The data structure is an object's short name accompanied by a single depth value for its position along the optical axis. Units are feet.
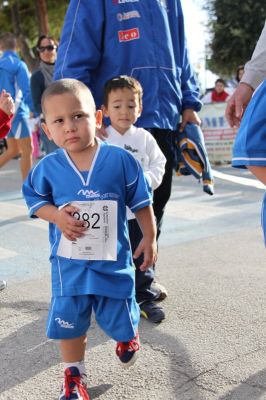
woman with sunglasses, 38.64
